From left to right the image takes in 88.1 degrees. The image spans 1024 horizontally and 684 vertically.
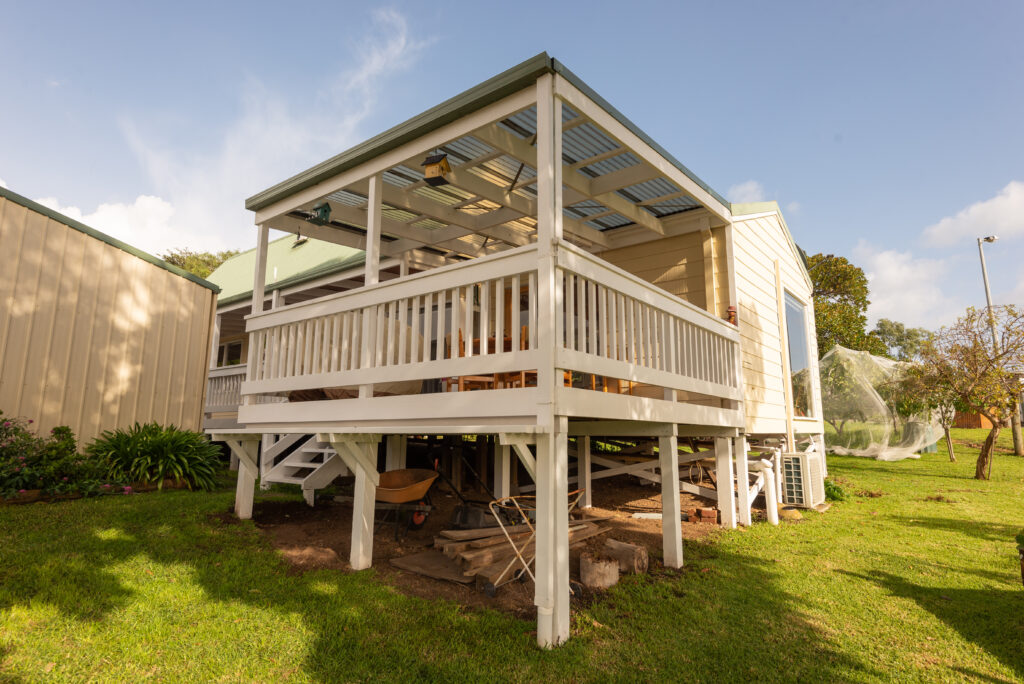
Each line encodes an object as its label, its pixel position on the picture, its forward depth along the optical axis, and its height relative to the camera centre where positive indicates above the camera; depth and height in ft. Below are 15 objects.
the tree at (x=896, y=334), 148.70 +26.66
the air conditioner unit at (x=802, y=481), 28.43 -2.91
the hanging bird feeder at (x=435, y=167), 16.78 +8.12
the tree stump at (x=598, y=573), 15.64 -4.32
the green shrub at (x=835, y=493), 32.14 -3.96
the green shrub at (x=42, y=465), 20.86 -1.75
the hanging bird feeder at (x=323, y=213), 21.83 +8.68
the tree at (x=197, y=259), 109.91 +35.25
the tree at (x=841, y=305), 85.51 +21.50
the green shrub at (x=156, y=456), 25.11 -1.60
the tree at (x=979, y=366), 39.75 +4.84
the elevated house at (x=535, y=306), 13.34 +3.99
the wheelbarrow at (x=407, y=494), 19.40 -2.54
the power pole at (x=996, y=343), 42.19 +6.59
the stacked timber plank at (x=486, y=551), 15.66 -3.99
